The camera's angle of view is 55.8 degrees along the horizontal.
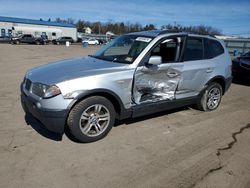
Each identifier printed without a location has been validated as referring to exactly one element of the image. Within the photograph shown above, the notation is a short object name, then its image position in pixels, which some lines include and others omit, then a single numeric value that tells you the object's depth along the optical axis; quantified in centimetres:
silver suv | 350
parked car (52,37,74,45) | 4750
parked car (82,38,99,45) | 5325
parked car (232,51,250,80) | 864
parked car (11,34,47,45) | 3925
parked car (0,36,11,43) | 4076
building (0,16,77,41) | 5634
